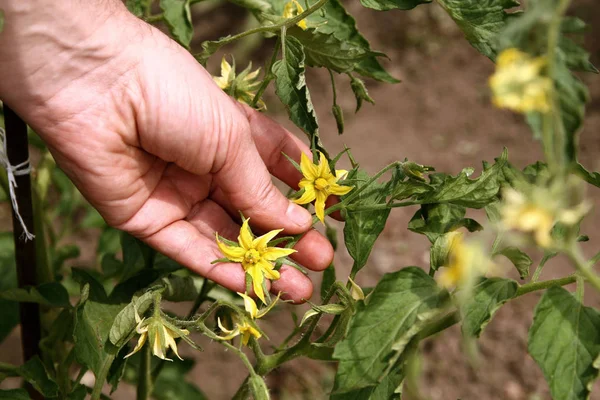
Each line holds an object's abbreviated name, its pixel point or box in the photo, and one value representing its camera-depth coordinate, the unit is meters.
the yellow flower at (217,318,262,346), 0.56
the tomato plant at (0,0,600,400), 0.43
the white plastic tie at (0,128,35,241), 0.59
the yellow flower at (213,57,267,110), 0.62
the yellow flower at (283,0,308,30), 0.60
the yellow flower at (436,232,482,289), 0.43
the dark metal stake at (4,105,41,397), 0.60
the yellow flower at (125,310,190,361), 0.56
